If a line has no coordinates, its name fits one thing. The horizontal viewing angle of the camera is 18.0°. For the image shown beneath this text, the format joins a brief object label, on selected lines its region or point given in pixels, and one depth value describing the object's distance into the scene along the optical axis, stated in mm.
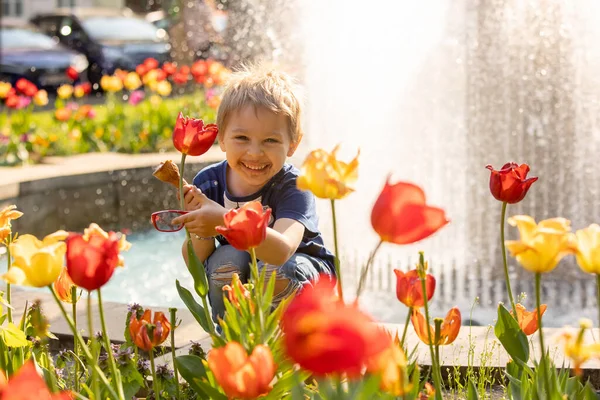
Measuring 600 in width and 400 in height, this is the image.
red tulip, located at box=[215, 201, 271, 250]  1836
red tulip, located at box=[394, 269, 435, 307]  1918
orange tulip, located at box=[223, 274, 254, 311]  1955
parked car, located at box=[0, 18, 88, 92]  14011
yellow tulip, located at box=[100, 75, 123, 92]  7930
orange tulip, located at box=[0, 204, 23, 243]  2063
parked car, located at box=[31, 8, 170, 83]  15062
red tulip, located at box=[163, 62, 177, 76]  7895
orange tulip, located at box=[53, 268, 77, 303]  2085
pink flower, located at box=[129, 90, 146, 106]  8422
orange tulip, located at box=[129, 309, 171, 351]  1969
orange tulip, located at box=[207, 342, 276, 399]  1685
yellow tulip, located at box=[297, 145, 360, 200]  1821
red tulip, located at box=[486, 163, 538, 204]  2000
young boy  2443
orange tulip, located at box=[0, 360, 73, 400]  1543
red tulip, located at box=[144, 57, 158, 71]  7898
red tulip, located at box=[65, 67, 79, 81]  8289
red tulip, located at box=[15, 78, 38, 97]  7602
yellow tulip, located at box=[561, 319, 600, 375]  1737
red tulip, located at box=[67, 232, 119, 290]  1753
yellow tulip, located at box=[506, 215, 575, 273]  1746
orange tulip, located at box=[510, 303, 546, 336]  2060
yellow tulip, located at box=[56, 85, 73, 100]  7836
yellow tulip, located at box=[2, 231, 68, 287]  1759
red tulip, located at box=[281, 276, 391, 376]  1521
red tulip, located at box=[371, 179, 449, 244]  1738
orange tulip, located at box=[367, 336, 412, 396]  1653
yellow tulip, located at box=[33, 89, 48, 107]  7723
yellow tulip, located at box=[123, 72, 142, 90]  7820
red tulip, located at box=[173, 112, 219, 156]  2039
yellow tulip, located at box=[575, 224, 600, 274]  1752
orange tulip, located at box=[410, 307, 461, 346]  1993
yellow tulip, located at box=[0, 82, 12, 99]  7438
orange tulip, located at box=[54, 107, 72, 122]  7605
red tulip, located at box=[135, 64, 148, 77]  7796
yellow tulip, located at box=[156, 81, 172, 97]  7661
